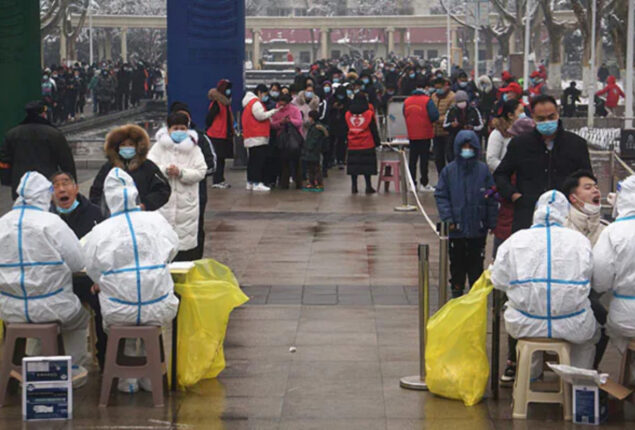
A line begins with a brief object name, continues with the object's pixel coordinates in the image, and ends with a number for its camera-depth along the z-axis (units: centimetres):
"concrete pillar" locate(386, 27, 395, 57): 10800
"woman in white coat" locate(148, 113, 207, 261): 1195
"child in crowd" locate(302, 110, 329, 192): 2092
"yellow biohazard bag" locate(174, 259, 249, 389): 928
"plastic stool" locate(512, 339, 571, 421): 849
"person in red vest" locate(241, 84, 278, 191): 2092
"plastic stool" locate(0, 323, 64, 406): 891
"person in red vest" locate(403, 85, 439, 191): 2058
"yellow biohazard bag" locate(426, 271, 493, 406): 888
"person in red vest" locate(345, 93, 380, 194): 2058
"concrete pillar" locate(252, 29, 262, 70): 10172
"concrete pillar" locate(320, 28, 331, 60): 10694
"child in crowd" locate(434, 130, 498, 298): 1164
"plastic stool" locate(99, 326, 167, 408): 877
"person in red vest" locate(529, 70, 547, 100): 3238
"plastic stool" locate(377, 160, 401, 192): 2139
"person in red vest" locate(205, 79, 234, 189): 2056
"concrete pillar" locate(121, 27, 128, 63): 9669
